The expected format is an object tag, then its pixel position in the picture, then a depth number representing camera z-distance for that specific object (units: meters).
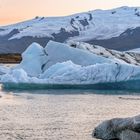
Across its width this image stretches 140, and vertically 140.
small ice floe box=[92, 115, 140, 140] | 11.69
